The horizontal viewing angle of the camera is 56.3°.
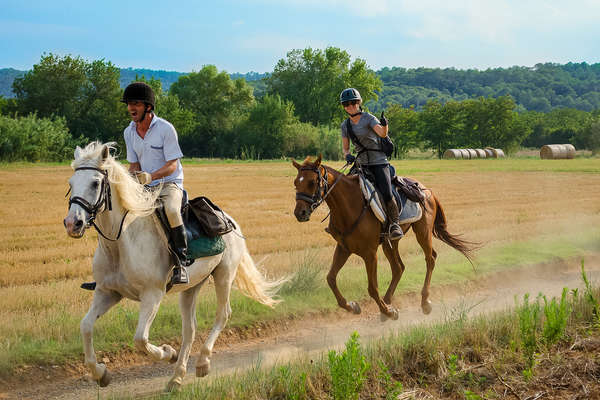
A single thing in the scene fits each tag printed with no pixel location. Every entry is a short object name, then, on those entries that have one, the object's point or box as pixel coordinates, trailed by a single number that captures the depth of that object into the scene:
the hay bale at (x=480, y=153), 69.69
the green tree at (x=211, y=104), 63.53
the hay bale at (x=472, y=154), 68.29
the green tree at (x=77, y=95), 49.50
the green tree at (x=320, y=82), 80.06
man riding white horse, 5.57
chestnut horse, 7.55
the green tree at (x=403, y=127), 80.25
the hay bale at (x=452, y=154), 67.75
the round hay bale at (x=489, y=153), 71.69
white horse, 4.81
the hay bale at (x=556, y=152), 62.44
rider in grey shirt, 8.07
